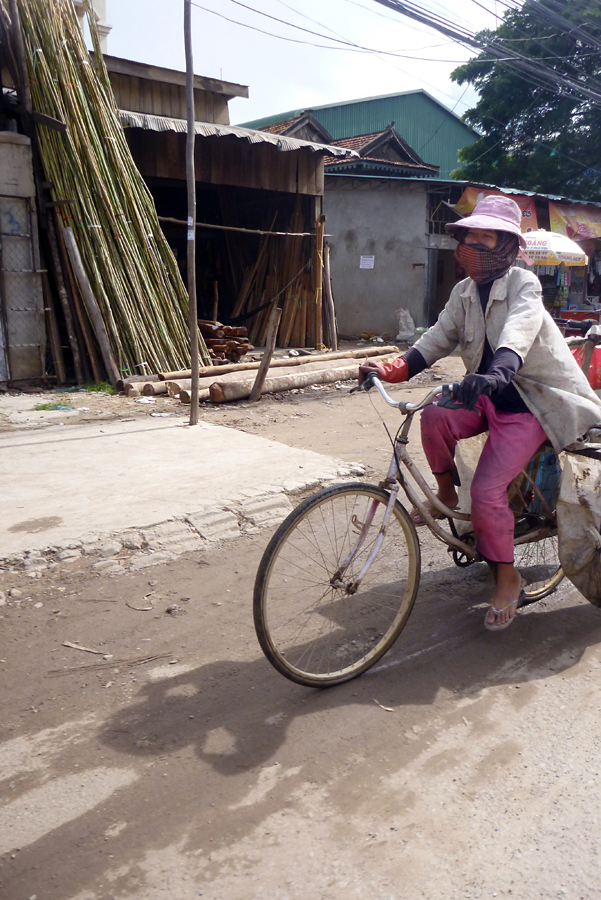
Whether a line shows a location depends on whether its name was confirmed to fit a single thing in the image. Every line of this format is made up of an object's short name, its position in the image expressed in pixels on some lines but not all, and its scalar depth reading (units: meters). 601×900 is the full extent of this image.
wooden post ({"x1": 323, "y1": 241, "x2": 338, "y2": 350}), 14.08
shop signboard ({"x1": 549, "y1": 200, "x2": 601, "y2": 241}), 19.47
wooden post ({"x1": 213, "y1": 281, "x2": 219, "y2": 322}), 14.53
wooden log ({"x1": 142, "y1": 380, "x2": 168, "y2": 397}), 9.16
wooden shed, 11.73
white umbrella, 13.90
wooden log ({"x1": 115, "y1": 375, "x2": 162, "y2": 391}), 9.46
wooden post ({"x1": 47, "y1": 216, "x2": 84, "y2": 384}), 9.60
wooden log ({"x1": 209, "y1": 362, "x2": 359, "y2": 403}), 8.89
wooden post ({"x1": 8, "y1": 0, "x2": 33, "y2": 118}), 9.00
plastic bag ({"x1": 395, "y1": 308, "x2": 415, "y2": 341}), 18.39
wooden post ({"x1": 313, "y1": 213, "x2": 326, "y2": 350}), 13.79
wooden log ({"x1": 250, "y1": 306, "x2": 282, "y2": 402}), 8.61
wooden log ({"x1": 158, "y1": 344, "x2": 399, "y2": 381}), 9.56
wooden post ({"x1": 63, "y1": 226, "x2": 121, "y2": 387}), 9.41
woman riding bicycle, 3.13
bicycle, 2.82
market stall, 14.14
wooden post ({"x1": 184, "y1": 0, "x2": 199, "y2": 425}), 6.95
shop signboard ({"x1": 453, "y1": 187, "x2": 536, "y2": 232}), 17.89
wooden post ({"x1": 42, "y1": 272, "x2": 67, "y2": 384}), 9.77
